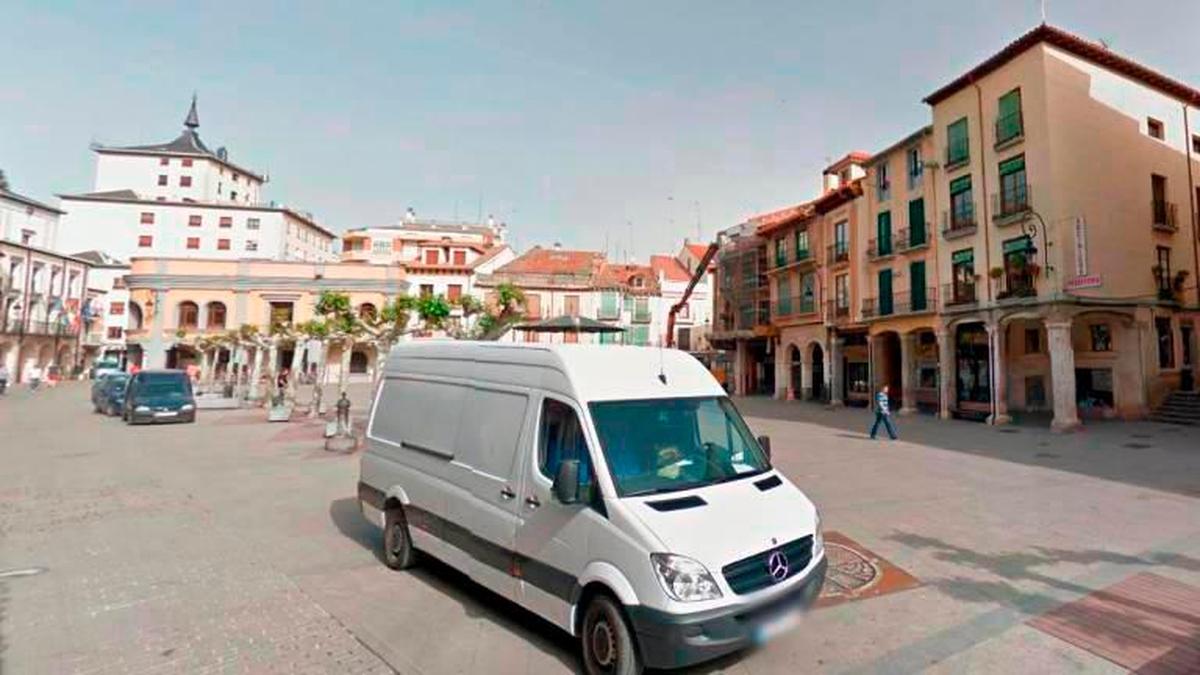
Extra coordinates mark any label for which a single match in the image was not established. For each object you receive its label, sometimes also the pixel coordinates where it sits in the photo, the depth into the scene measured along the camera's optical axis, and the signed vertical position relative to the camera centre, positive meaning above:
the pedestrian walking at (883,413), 15.85 -1.32
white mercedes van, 3.38 -1.03
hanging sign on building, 18.52 +4.12
